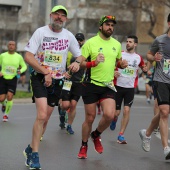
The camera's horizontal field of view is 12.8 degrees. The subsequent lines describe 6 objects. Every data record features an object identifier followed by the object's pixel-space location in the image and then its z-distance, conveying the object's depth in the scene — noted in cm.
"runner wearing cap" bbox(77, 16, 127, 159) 1088
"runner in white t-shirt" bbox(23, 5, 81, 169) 988
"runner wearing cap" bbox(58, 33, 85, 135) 1563
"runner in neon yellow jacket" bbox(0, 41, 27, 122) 1885
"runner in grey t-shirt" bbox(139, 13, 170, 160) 1122
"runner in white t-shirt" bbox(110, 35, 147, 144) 1475
